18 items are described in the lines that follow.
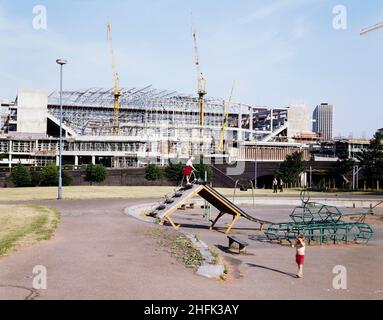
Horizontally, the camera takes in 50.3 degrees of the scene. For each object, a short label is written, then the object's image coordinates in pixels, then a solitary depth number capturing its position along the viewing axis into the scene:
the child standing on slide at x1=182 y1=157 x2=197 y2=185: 22.86
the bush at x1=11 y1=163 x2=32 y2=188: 55.56
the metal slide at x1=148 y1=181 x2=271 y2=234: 20.59
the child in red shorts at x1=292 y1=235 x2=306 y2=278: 12.05
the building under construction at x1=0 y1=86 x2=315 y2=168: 113.00
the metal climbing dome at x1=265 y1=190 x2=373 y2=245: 19.11
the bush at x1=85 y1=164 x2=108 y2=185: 60.97
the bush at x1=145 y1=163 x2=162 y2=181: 65.06
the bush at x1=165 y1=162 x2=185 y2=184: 62.86
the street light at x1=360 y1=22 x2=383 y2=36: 57.00
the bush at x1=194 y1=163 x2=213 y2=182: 60.47
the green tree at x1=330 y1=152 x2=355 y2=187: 70.88
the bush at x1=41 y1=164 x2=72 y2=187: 57.21
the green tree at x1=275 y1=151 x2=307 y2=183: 69.00
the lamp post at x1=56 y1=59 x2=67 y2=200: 33.05
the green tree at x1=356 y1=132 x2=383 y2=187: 59.88
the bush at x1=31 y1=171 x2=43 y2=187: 56.67
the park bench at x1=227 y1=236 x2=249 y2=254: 15.62
